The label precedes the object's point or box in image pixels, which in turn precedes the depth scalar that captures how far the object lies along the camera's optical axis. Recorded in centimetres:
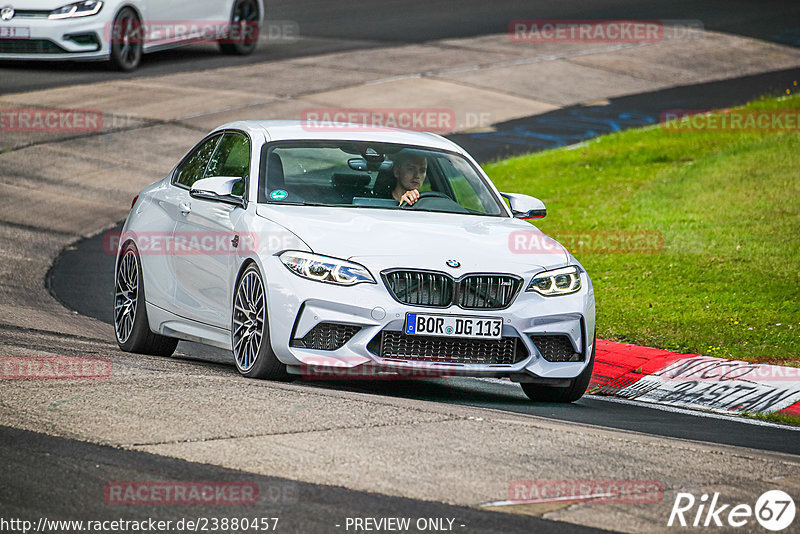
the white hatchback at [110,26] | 4134
